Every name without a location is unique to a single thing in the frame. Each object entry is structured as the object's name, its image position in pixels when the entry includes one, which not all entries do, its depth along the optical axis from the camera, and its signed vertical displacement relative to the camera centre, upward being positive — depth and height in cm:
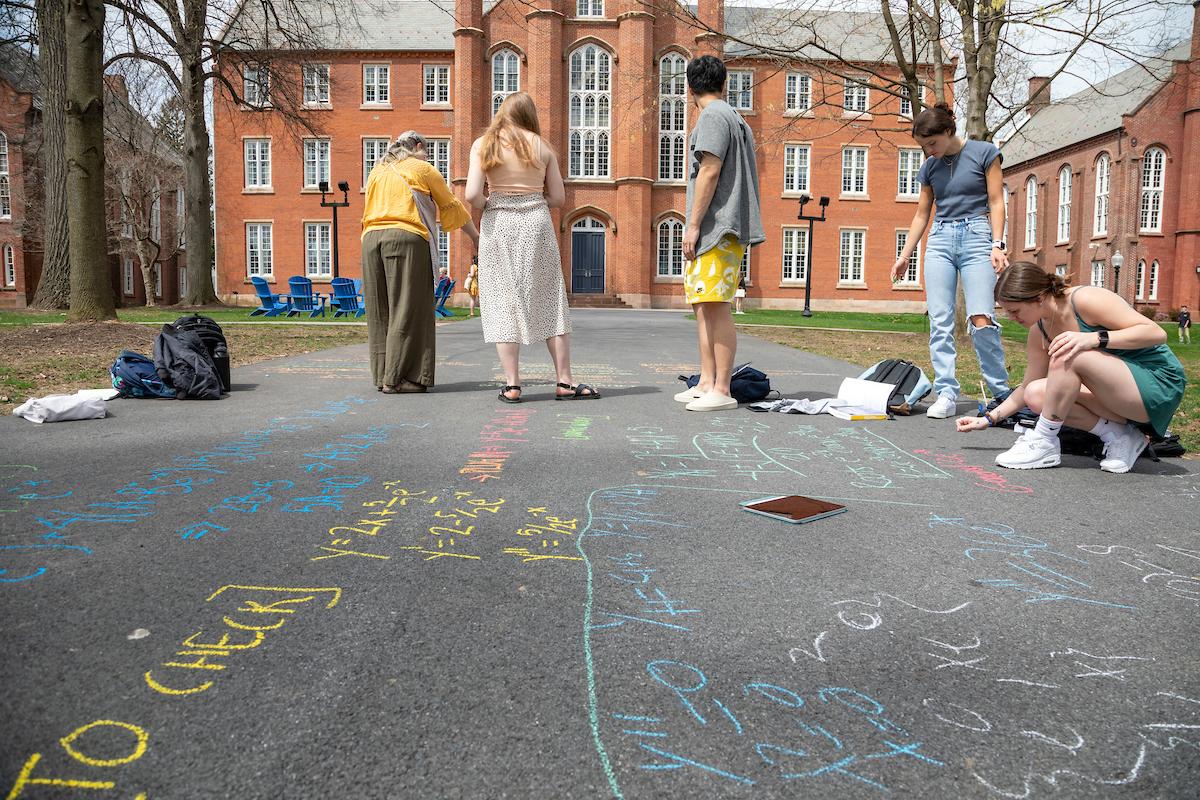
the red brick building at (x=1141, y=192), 4325 +586
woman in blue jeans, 609 +45
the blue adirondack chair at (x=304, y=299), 2638 +4
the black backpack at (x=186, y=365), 631 -48
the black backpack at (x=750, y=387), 664 -62
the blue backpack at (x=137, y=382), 634 -60
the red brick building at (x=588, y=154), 4006 +704
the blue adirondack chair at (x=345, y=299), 2553 +5
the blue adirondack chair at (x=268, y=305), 2636 -14
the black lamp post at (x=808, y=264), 3050 +147
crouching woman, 414 -30
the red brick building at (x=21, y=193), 4184 +510
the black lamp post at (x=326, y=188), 2930 +390
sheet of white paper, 607 -66
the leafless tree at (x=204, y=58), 1934 +589
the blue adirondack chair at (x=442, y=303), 2600 -4
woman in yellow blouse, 677 +34
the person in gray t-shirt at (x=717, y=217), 620 +62
